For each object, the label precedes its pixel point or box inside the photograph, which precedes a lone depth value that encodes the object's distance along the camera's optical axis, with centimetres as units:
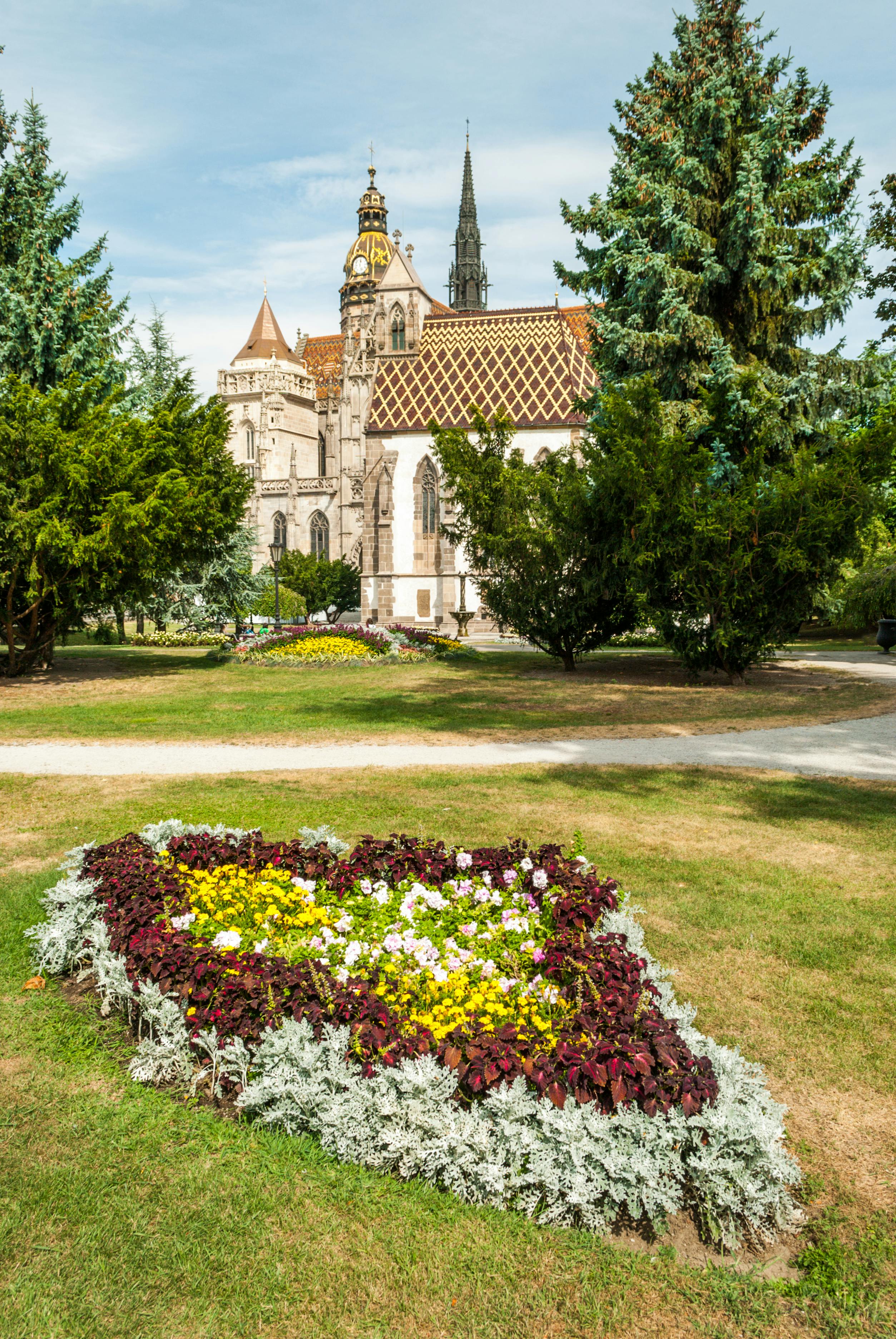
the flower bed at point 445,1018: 274
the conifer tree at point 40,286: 1981
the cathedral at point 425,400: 5034
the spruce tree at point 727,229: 1914
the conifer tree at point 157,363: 3328
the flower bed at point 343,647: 2183
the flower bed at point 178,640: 3272
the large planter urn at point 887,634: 2369
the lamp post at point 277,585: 3316
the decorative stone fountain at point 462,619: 4097
